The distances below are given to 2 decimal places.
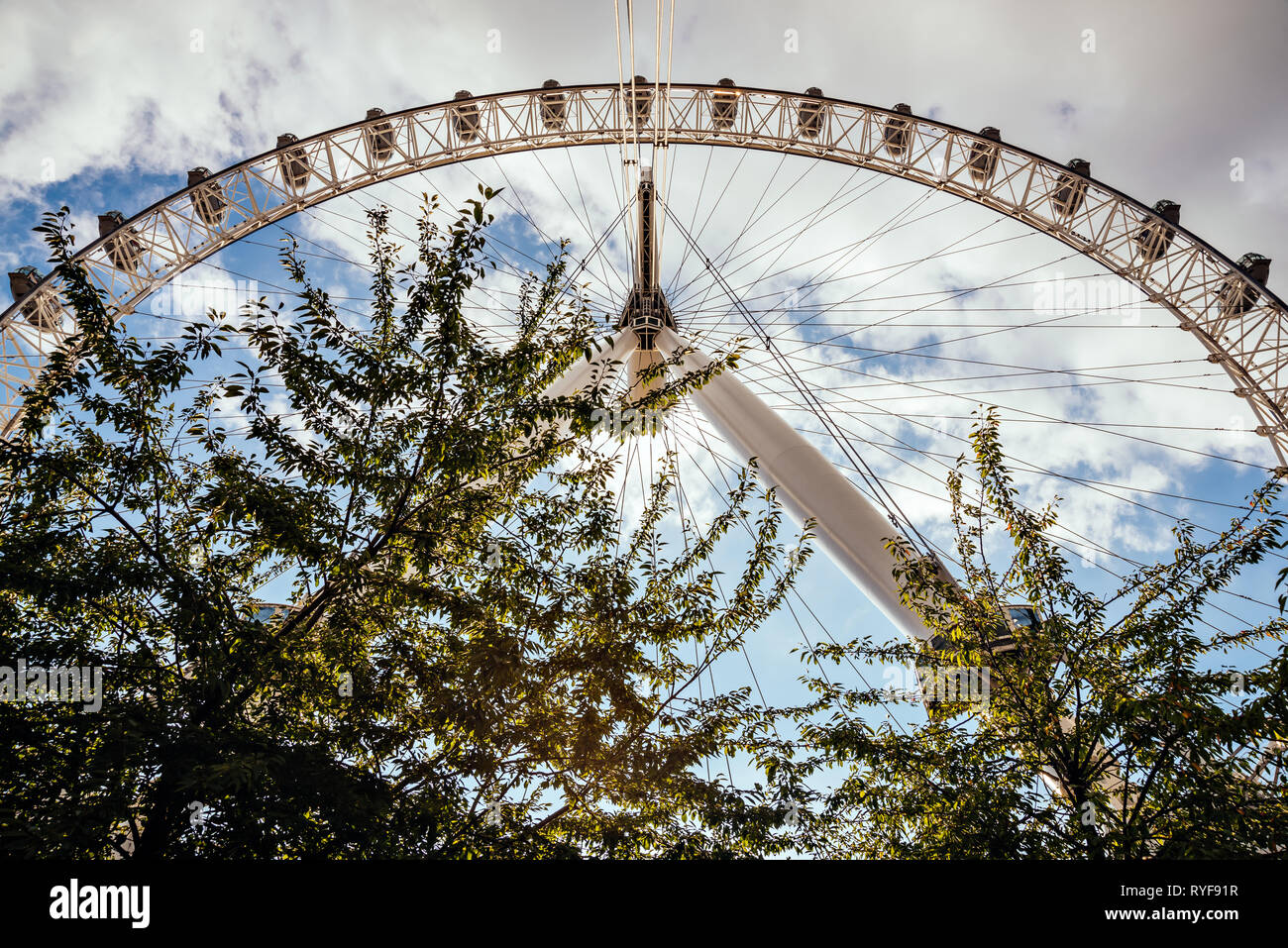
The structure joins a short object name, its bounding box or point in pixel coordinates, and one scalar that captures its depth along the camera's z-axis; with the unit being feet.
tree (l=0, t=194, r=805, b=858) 19.27
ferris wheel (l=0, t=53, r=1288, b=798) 62.69
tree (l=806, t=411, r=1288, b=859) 22.11
